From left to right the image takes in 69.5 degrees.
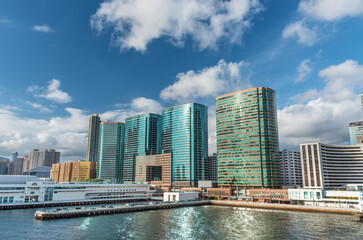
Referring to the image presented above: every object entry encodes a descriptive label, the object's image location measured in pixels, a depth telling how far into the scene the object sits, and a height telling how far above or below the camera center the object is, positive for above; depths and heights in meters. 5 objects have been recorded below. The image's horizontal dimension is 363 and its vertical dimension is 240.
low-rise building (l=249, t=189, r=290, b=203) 169.50 -15.30
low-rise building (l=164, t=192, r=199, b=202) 193.25 -18.37
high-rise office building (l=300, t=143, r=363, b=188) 190.50 +4.92
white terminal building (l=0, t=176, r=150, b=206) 155.75 -13.37
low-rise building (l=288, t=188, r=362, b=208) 141.94 -13.89
